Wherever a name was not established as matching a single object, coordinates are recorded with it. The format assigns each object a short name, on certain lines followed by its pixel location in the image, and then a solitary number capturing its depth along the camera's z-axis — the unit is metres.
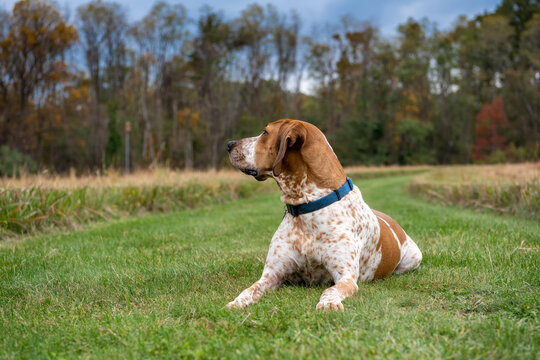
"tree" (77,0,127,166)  33.25
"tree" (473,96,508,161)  48.12
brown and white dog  3.62
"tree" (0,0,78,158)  24.23
